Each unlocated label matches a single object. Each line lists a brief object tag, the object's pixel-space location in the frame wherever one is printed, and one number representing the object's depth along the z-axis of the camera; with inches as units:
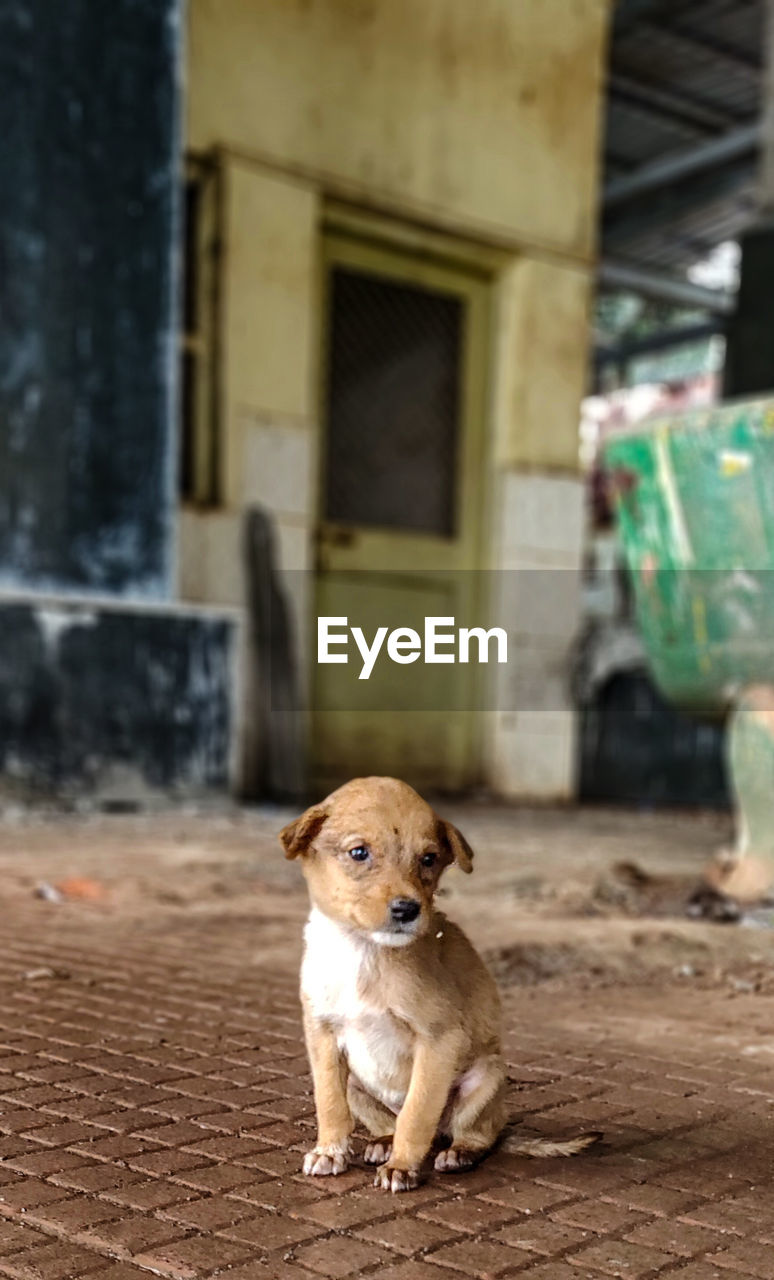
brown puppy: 66.7
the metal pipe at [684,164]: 474.0
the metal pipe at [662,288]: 562.6
